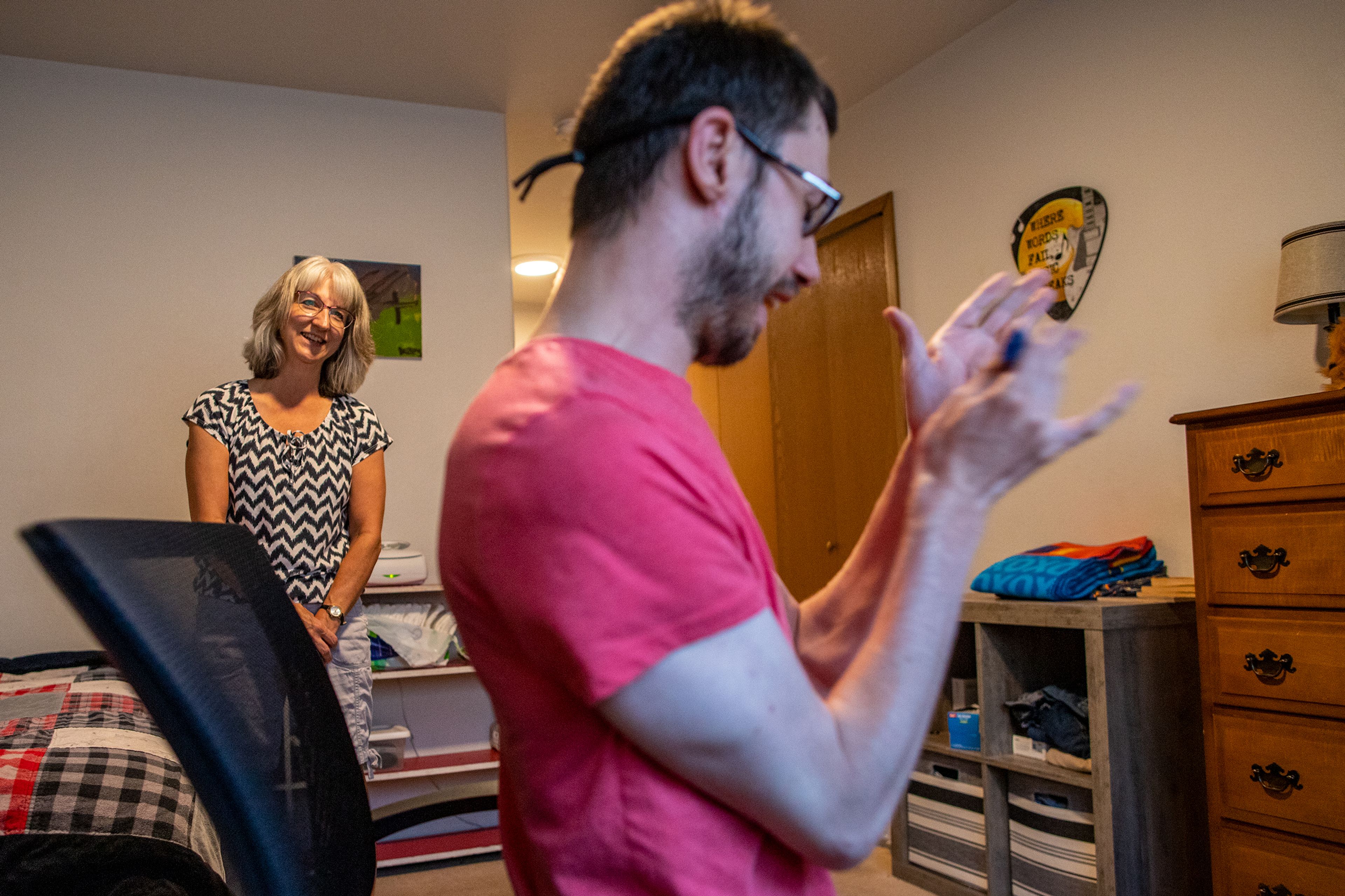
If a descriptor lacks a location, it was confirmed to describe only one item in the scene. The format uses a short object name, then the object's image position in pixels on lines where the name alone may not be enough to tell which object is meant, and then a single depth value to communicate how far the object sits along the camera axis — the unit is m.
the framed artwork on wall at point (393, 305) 4.09
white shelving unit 3.42
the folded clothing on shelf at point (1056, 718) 2.56
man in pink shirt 0.59
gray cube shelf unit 2.37
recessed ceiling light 6.05
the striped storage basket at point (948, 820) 2.80
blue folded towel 2.61
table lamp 2.16
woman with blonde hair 2.25
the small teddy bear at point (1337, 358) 2.12
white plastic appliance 3.55
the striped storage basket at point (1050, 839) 2.45
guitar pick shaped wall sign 3.13
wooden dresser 1.97
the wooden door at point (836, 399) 4.01
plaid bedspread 1.55
